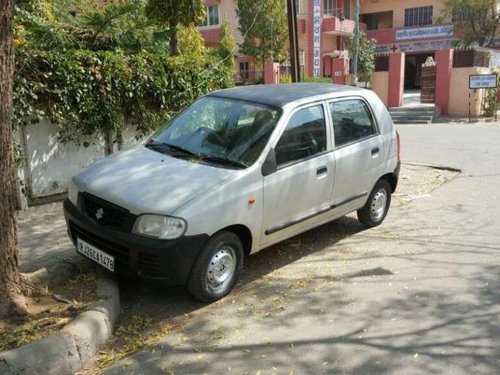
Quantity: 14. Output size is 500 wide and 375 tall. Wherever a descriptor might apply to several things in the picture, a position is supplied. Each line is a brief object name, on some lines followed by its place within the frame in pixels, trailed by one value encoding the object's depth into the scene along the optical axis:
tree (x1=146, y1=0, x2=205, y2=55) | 8.59
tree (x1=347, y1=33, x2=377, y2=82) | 33.06
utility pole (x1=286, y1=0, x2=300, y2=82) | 9.11
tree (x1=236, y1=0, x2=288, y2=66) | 33.09
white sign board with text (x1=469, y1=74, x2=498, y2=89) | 19.77
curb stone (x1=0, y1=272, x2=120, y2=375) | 3.19
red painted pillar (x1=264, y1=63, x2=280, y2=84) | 28.09
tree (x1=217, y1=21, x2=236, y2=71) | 33.44
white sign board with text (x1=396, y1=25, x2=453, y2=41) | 39.53
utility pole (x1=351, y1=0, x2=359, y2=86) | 27.22
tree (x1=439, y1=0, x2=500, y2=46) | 34.31
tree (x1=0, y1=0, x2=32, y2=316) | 3.62
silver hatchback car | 4.05
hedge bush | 6.41
